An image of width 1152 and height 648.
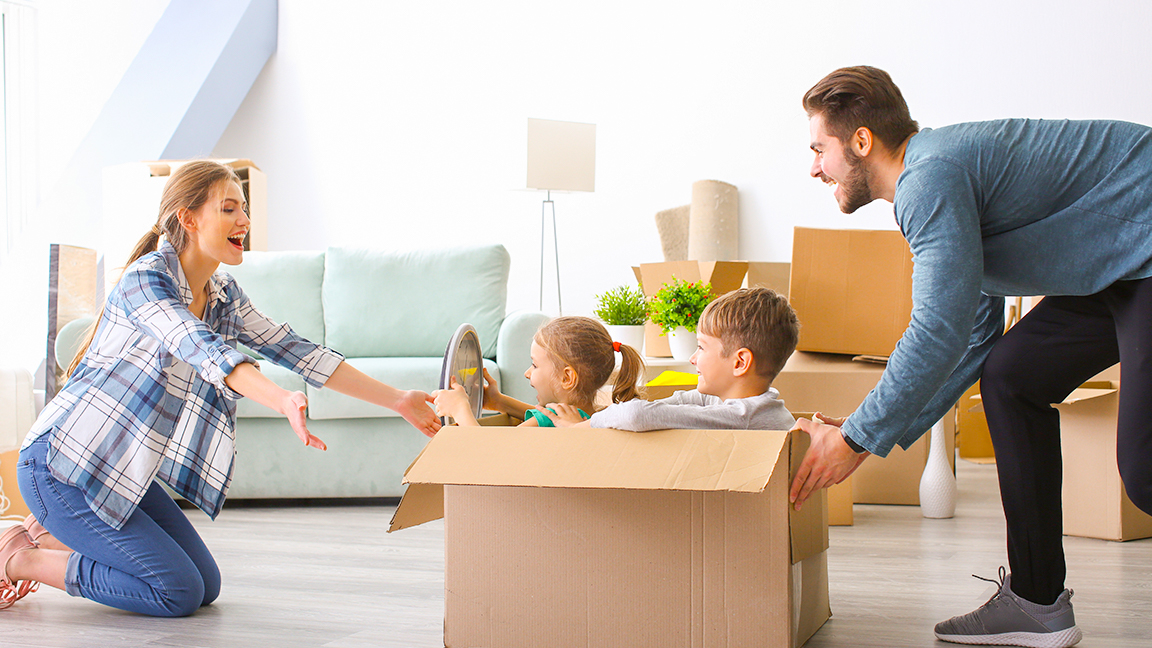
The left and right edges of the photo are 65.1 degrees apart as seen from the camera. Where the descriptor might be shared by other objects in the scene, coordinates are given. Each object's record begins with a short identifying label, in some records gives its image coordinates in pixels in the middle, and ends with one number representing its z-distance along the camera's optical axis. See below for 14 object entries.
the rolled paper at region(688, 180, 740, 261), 4.33
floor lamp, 3.84
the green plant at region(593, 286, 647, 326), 3.38
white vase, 2.46
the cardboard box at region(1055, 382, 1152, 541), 2.21
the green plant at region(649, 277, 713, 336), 2.85
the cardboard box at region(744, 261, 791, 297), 3.10
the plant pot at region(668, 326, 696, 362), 2.92
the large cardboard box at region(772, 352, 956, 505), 2.53
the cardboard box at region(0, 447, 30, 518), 2.58
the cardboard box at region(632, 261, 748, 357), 2.90
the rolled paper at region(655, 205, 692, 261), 4.48
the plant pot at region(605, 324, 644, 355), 3.32
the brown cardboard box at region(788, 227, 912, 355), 2.53
